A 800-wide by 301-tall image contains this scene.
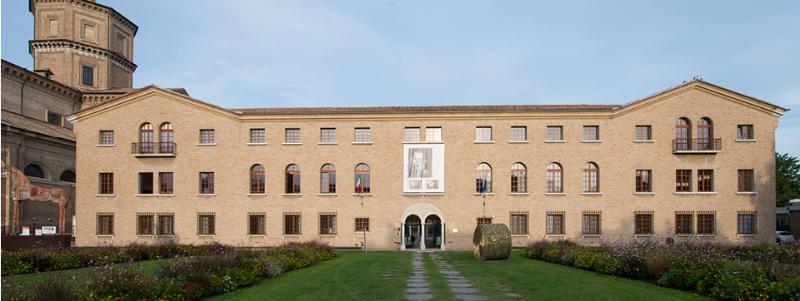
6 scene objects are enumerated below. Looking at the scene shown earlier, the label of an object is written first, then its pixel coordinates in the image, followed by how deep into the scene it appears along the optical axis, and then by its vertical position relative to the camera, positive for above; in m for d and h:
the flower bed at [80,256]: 22.25 -4.01
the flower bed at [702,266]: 14.56 -3.18
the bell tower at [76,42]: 53.50 +12.06
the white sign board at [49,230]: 32.18 -3.58
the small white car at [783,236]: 49.23 -5.91
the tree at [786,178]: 63.62 -0.80
